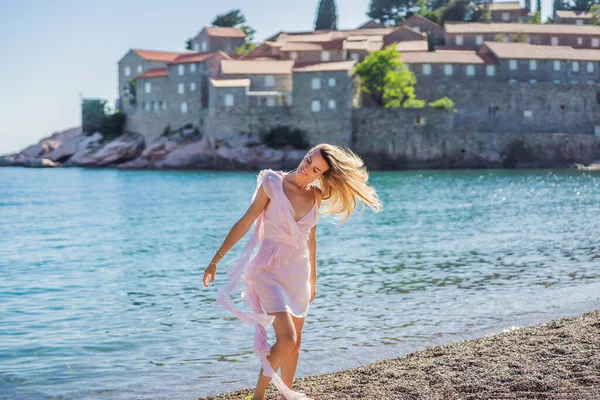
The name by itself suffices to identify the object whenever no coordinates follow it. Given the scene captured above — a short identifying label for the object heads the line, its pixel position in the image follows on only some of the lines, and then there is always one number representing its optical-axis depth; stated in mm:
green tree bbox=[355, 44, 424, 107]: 63156
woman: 5617
